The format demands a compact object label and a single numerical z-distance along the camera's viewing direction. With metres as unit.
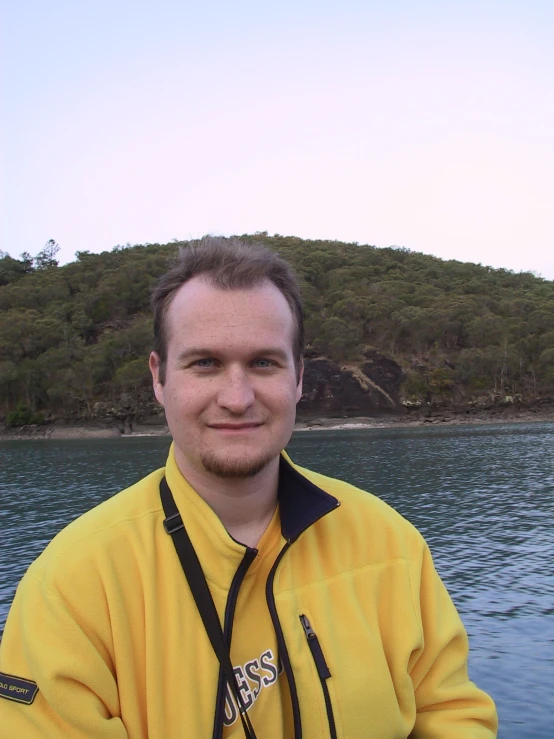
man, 0.59
